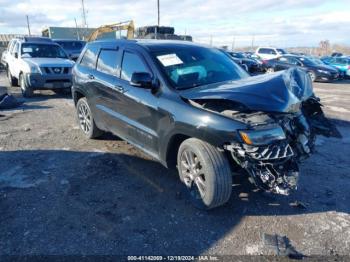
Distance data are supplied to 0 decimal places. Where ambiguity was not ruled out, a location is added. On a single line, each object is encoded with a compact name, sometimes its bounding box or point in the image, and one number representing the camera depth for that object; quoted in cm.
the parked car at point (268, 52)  2484
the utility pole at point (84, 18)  5168
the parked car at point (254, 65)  2133
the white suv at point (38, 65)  1020
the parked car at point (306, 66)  1811
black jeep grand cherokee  317
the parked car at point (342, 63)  2047
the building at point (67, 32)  4172
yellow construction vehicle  2244
